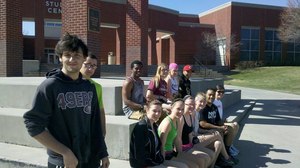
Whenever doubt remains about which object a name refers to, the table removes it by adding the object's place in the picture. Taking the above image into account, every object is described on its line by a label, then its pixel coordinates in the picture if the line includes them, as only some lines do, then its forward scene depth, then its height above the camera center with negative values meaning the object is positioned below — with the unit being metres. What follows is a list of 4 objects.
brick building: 23.81 +4.46
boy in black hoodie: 1.63 -0.29
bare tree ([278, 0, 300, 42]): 25.90 +5.28
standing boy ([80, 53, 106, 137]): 2.63 +0.05
